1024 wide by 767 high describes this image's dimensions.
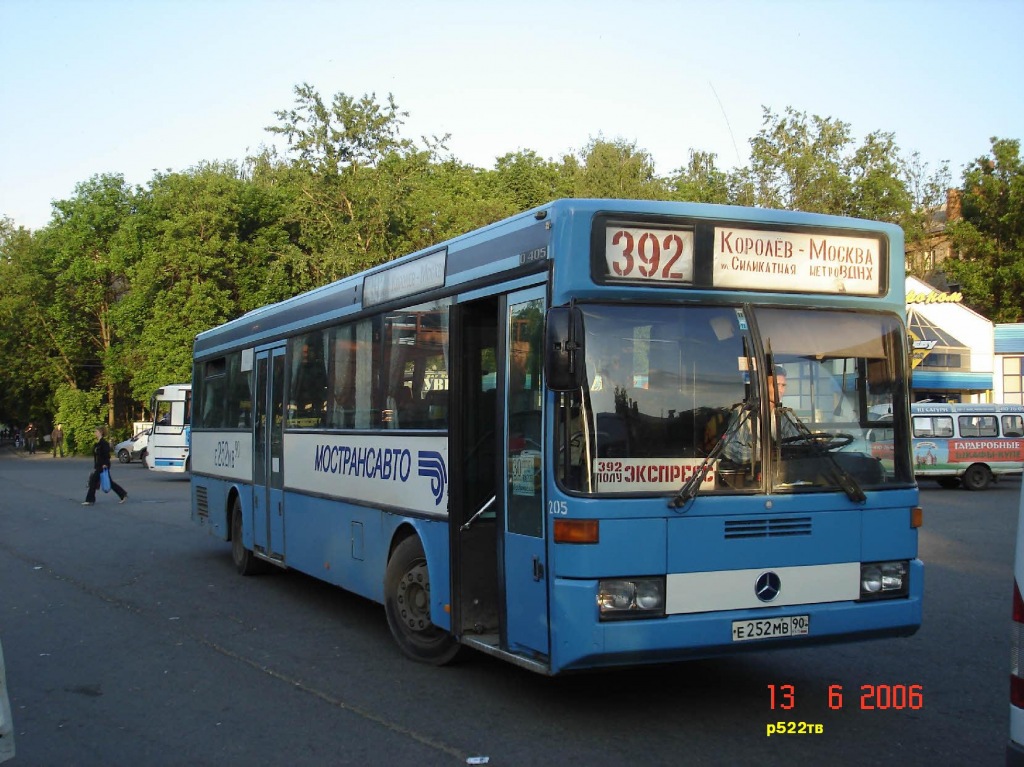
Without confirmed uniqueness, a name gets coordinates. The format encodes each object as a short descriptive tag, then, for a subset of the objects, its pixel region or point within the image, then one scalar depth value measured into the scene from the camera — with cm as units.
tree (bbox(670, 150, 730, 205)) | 6519
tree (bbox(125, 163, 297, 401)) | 4962
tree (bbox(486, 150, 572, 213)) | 6303
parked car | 5125
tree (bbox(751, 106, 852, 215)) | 3991
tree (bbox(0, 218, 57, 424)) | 6078
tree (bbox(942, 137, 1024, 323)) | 5088
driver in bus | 613
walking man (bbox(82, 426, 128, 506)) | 2433
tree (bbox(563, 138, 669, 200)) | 5909
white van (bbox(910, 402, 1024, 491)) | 2959
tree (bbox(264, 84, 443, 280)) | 3700
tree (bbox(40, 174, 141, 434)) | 5597
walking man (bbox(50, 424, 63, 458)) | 6606
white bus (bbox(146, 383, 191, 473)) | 3522
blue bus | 591
